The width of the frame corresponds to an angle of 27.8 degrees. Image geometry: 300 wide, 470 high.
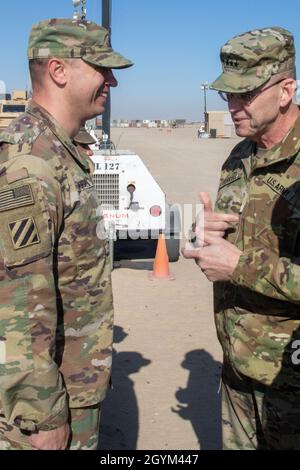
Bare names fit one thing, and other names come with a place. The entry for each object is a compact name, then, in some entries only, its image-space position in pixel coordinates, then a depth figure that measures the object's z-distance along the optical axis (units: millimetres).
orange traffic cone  7586
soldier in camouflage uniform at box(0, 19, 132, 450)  1904
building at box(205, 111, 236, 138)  47375
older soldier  2242
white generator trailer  7738
